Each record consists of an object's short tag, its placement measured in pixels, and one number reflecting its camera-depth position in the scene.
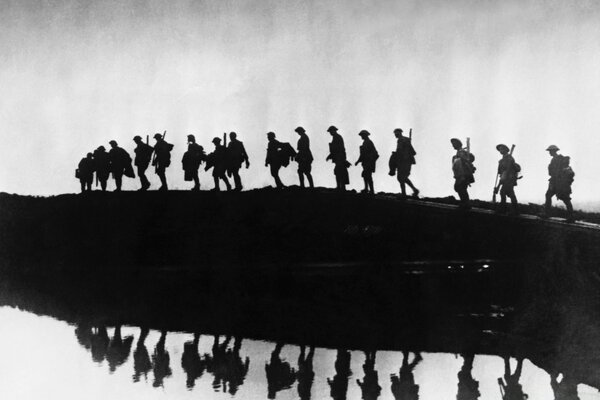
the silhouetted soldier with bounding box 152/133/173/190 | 30.06
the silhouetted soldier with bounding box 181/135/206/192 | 29.88
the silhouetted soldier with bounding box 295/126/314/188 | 26.73
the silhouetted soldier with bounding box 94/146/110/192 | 32.56
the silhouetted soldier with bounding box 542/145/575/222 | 21.58
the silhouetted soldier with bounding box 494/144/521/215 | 22.67
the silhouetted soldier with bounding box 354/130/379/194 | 25.73
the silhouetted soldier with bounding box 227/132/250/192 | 28.48
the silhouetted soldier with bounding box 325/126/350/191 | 26.03
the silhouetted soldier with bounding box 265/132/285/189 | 27.42
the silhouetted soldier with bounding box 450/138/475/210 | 23.31
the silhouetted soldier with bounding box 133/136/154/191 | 30.33
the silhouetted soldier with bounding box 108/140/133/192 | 31.89
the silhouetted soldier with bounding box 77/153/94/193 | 34.00
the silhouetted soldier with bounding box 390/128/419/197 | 24.92
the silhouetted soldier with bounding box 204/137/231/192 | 28.81
